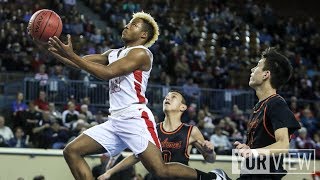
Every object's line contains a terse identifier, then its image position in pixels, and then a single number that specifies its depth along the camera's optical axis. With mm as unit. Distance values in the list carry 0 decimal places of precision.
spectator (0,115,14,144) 12546
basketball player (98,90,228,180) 7605
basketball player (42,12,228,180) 6789
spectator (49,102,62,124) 13663
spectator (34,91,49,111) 14137
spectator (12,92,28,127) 13527
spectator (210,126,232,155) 13981
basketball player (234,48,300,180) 5309
